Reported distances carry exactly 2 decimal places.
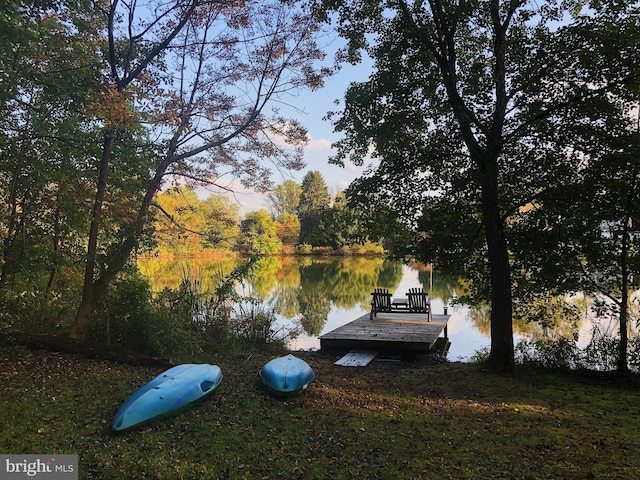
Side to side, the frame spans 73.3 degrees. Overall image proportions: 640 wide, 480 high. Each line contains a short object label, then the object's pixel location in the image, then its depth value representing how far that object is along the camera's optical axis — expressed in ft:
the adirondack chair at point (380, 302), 41.22
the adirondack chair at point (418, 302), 41.04
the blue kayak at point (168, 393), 14.11
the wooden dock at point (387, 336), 30.81
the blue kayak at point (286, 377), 18.20
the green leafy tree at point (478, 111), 19.74
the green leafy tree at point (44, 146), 18.89
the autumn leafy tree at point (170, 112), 21.58
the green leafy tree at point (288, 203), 191.31
